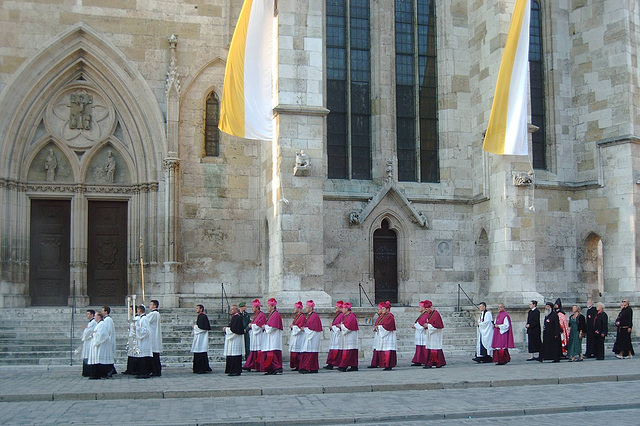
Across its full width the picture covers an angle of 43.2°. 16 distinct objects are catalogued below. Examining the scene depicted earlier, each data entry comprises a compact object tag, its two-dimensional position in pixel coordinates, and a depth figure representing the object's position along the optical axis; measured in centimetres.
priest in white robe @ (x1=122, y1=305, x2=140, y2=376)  1612
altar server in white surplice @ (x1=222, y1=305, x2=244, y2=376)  1652
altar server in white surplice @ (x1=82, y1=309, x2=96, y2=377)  1586
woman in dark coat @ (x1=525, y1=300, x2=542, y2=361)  1973
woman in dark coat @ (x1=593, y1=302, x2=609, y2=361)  1967
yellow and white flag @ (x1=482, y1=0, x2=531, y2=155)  2145
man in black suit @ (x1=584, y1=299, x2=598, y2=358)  2002
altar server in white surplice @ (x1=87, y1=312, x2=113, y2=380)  1573
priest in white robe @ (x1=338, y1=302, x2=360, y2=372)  1755
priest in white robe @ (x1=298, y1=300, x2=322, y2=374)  1722
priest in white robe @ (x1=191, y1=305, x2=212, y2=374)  1669
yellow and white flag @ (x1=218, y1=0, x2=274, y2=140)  1975
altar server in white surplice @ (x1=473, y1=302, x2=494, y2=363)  1902
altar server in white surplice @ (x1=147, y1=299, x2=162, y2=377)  1622
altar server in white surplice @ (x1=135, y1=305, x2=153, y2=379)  1599
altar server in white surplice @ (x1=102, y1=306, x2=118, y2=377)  1606
